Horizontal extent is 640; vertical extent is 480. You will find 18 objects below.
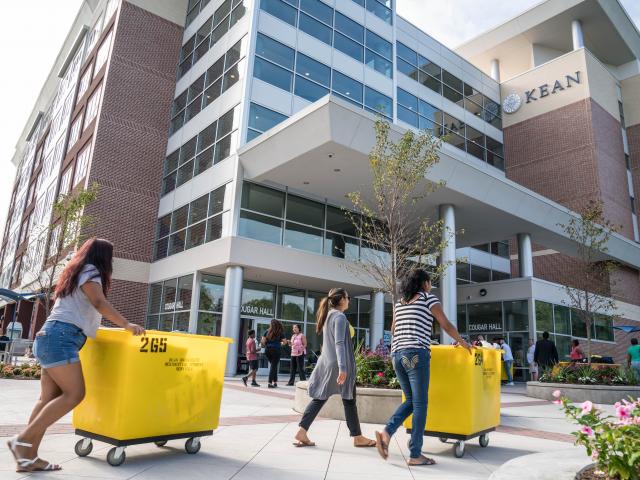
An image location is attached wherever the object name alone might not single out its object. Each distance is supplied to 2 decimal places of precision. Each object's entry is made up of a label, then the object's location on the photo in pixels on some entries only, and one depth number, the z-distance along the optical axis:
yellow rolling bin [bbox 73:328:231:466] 4.09
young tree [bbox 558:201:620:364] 17.66
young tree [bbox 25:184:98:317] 16.81
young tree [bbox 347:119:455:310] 10.49
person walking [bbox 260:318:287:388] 13.19
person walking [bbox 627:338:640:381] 13.45
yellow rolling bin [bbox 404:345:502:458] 5.17
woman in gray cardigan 5.21
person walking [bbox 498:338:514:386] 17.78
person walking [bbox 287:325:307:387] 13.77
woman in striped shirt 4.66
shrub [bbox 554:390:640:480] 2.84
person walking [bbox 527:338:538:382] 20.09
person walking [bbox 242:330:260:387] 13.68
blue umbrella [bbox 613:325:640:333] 23.32
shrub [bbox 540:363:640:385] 12.27
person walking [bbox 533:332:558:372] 15.46
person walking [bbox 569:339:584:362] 16.35
